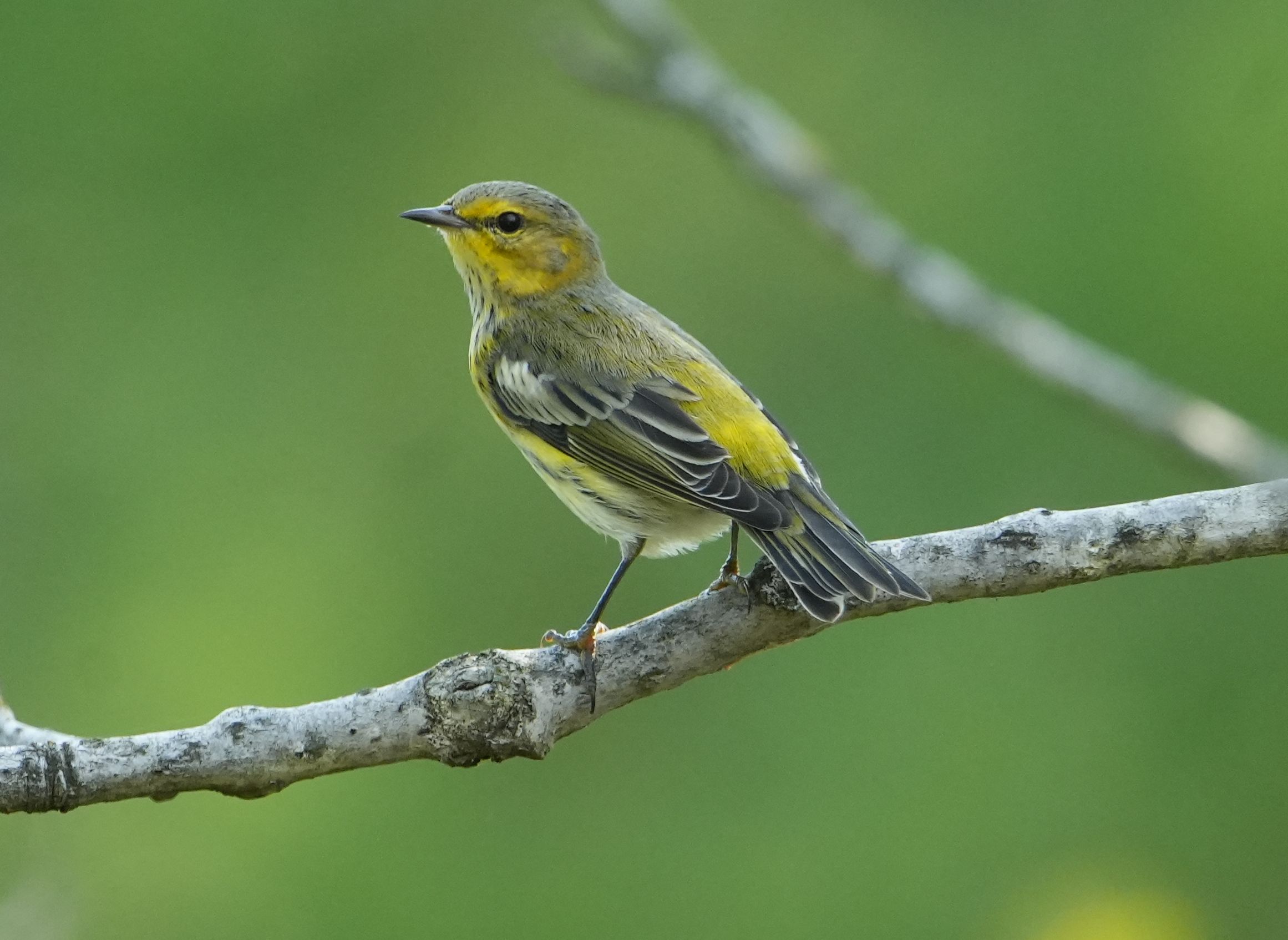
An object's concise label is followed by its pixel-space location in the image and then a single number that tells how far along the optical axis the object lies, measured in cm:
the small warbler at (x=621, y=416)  820
